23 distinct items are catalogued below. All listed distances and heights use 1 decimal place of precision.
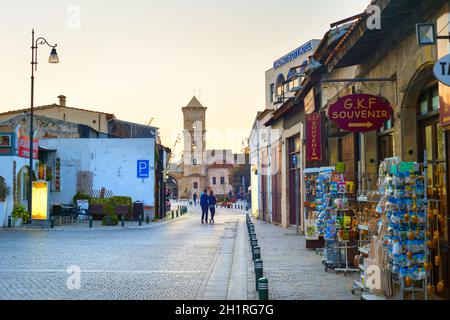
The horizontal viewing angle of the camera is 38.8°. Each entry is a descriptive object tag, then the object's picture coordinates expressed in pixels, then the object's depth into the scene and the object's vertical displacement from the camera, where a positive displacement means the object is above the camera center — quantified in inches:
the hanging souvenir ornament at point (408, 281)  321.7 -45.1
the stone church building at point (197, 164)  4562.0 +229.0
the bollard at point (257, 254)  459.2 -43.1
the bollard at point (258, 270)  378.9 -45.0
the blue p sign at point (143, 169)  1472.7 +61.5
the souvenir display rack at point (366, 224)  365.2 -19.0
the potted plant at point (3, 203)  1085.8 -9.1
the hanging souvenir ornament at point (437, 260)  331.9 -35.9
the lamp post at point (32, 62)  1098.1 +234.0
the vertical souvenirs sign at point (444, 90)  318.0 +51.9
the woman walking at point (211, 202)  1339.8 -15.1
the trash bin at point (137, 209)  1423.7 -29.3
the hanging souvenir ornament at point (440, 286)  341.7 -50.8
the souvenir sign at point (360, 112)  415.5 +52.5
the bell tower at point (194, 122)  4544.8 +522.0
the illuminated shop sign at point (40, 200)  1125.7 -5.0
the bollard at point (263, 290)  323.9 -48.5
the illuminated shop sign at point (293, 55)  1491.6 +345.8
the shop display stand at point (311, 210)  592.3 -16.2
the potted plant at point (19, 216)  1114.7 -32.2
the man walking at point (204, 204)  1289.4 -18.6
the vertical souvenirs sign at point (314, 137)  689.0 +61.8
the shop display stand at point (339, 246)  475.2 -39.8
